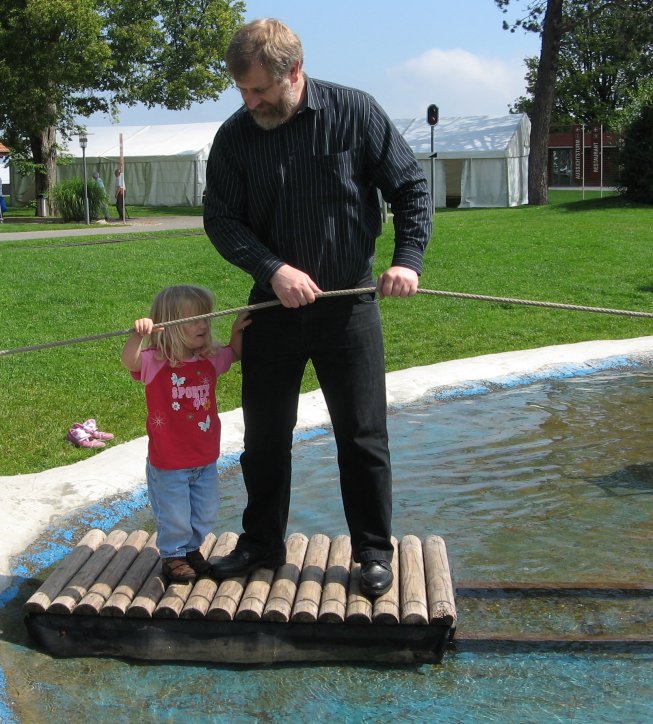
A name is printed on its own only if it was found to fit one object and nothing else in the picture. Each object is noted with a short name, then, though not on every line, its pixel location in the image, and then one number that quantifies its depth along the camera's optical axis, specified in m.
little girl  3.38
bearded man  3.08
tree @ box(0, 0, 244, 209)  25.92
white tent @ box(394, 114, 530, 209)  27.69
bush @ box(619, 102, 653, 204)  19.91
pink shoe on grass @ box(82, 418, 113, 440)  5.68
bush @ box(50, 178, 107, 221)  23.06
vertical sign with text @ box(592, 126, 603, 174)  48.88
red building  56.19
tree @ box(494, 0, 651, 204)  23.16
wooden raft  3.15
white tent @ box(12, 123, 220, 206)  32.00
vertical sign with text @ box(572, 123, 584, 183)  32.22
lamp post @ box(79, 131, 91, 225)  22.30
